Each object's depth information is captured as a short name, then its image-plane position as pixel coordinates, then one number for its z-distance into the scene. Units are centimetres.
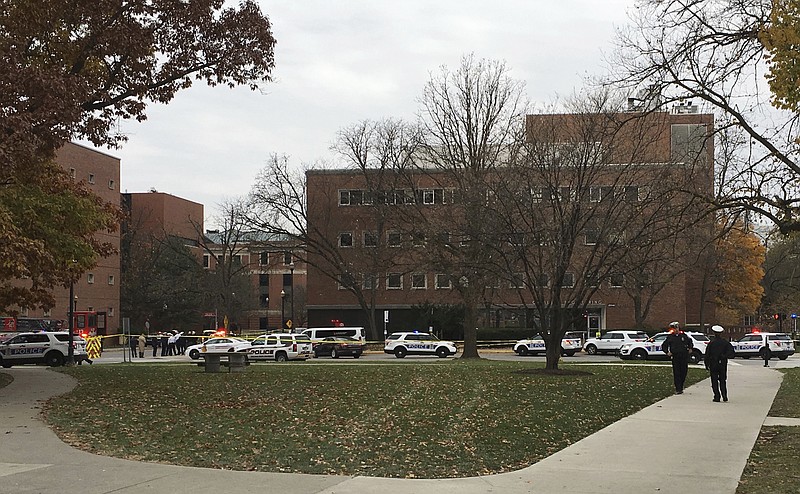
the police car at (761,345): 4875
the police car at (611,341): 5394
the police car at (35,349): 4072
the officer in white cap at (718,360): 2097
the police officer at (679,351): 2300
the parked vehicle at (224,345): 4897
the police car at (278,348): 4838
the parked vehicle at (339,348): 5195
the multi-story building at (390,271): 5400
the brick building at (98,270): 7250
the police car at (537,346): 5391
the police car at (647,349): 4802
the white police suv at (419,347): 5281
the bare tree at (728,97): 1686
